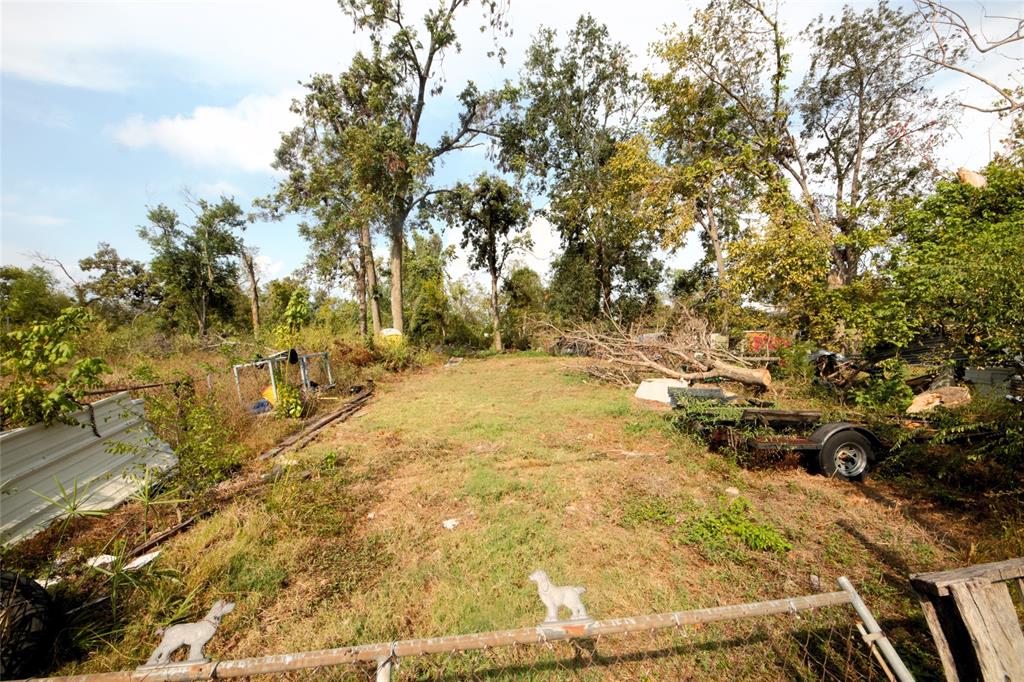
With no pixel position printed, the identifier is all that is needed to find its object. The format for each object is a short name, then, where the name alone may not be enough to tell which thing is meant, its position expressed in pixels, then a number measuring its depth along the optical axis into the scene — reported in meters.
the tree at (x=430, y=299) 22.25
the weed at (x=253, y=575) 2.92
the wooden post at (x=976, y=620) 1.51
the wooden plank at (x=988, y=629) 1.50
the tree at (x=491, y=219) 19.31
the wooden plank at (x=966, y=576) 1.56
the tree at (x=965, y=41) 6.39
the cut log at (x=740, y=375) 7.80
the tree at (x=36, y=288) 15.71
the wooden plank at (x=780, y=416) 4.88
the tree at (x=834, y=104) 12.19
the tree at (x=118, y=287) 29.40
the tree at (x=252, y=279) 26.92
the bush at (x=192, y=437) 4.28
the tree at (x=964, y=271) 3.93
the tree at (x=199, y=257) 26.19
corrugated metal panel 3.36
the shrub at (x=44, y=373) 3.30
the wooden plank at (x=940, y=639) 1.55
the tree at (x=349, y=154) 16.02
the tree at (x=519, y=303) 24.59
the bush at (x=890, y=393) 6.37
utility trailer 4.41
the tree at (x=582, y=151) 19.27
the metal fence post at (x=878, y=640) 1.51
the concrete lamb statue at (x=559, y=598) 2.37
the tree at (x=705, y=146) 12.19
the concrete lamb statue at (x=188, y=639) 2.20
